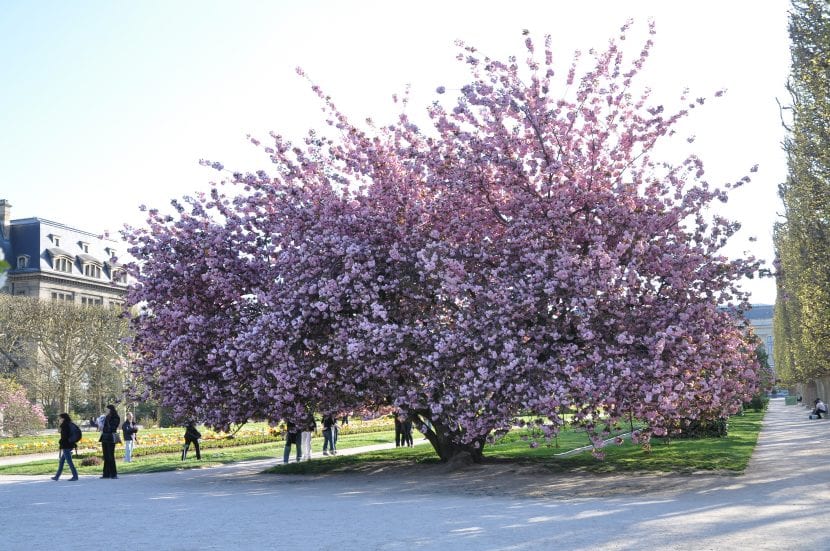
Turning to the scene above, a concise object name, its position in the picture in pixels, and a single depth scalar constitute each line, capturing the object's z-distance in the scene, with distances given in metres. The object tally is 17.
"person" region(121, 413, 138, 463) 28.58
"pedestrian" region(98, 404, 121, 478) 21.95
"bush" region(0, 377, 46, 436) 43.00
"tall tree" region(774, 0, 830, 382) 26.16
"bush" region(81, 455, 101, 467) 27.58
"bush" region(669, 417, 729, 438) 29.70
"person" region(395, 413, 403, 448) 32.91
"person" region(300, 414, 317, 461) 26.50
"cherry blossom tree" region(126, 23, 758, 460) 18.11
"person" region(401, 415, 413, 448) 32.72
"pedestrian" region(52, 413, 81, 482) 22.36
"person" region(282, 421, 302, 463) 23.11
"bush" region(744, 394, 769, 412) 60.15
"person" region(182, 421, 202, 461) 27.85
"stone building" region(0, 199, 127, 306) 84.81
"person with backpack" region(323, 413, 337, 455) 27.82
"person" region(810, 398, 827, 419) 49.16
